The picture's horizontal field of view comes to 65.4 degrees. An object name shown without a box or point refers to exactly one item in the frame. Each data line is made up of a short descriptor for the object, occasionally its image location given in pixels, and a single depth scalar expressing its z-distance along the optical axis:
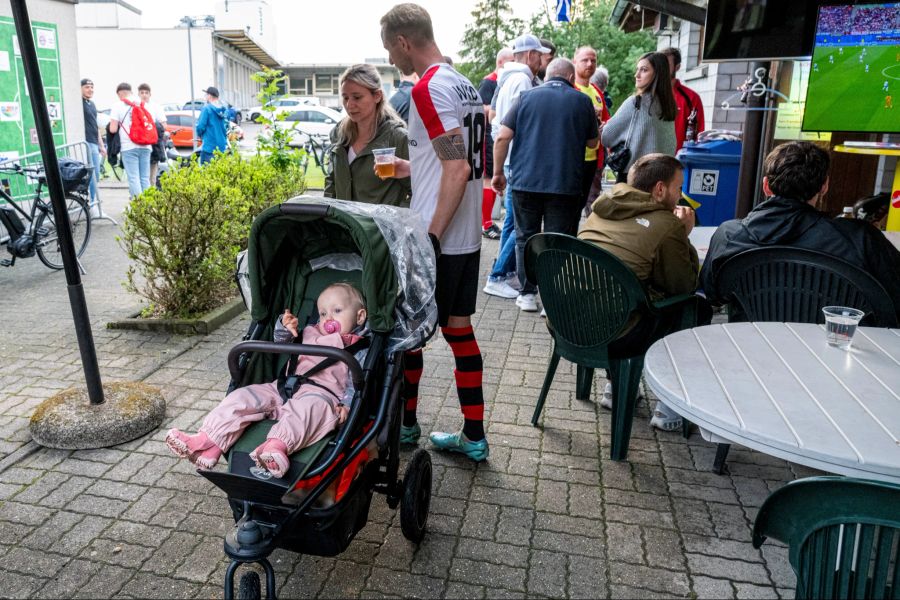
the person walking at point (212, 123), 11.12
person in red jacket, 6.12
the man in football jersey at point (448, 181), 2.95
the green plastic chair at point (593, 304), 3.29
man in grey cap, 6.44
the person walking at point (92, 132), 10.60
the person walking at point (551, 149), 5.33
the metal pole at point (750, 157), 5.87
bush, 5.07
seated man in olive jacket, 3.41
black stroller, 2.20
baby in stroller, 2.24
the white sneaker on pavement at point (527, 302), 5.97
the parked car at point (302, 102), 36.58
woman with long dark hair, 5.50
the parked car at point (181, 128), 23.80
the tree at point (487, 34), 29.58
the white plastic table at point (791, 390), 1.69
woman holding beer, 3.71
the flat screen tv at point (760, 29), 5.38
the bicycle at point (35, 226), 6.83
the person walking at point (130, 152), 10.30
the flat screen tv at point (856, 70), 4.81
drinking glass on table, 2.32
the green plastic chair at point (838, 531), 1.35
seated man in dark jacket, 2.95
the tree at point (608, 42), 23.00
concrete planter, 5.26
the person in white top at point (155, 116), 11.92
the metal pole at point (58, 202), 3.26
